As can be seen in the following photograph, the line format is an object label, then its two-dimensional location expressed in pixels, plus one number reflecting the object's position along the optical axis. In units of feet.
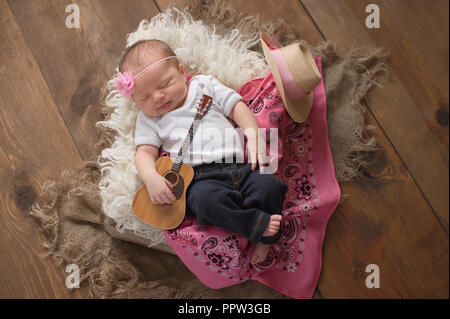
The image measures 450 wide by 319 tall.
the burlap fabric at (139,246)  3.86
